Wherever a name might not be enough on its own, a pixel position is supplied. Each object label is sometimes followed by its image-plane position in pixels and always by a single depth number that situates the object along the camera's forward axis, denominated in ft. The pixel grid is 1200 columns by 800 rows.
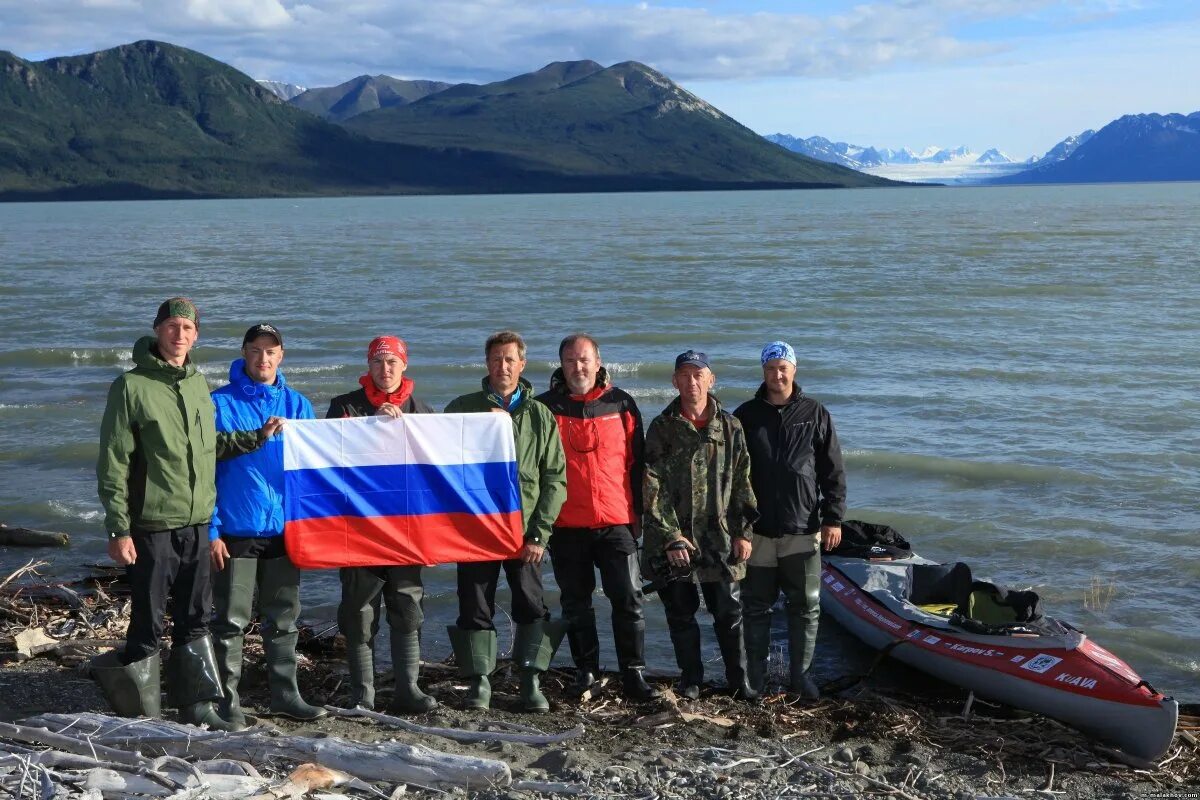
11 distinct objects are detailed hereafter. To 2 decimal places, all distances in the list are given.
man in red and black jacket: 22.38
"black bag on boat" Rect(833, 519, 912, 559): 33.06
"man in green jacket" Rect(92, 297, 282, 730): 19.06
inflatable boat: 22.52
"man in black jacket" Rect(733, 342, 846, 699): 23.18
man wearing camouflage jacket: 22.49
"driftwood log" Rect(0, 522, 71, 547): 38.42
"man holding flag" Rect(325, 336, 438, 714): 22.02
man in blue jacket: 20.81
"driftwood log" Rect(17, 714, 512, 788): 17.95
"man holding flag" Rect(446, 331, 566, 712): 21.90
